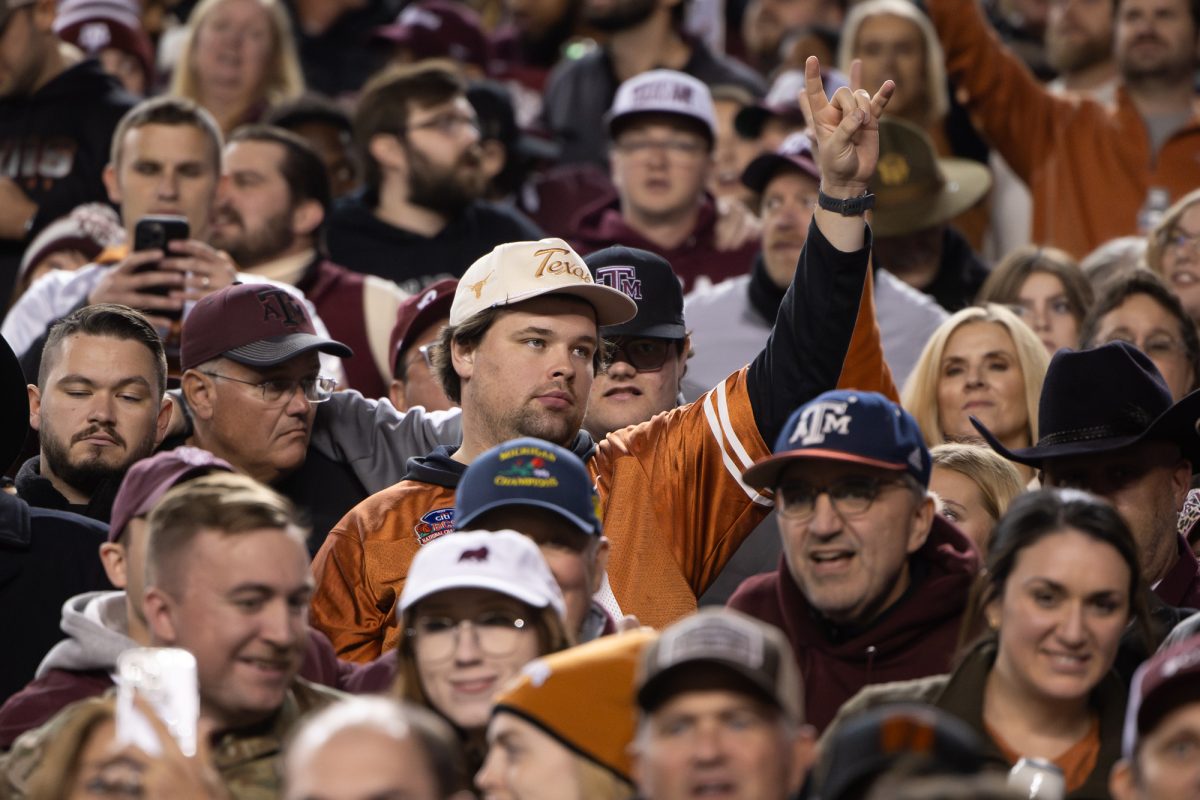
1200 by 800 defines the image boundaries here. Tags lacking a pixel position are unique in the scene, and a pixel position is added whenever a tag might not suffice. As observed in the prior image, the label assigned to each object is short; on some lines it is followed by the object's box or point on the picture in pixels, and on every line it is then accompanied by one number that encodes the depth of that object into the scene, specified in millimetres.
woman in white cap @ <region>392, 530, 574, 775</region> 10359
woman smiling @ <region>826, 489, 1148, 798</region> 10391
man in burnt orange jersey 12633
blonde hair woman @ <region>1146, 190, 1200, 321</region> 17016
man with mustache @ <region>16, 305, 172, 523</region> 13789
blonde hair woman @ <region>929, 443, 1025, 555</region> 13336
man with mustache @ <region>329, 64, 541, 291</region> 19594
